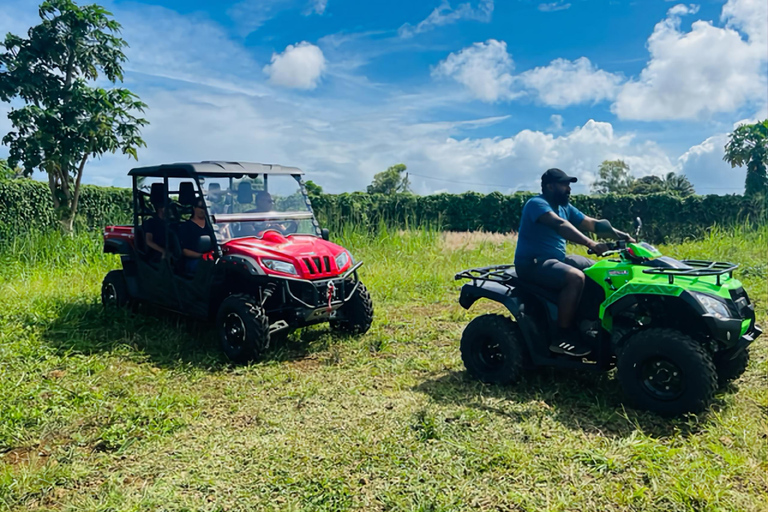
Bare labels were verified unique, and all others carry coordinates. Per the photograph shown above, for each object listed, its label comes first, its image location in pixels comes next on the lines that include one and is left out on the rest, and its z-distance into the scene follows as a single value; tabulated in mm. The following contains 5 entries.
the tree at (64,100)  11883
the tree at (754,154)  22094
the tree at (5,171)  11102
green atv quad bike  3943
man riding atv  4488
